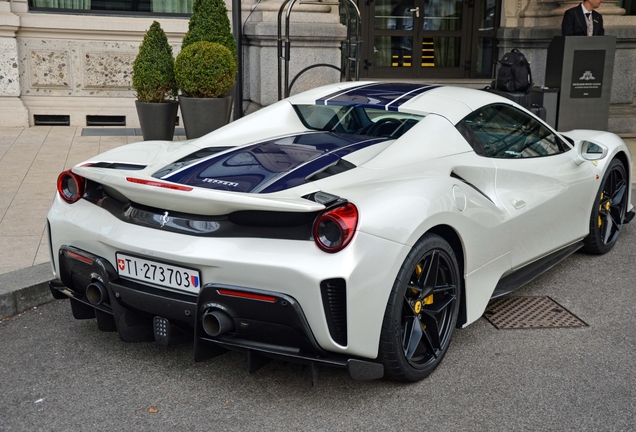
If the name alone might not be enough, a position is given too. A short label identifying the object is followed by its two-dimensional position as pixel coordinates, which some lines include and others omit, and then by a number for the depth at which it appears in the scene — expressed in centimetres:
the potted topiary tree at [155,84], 943
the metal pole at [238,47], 1109
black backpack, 973
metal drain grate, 444
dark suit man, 1081
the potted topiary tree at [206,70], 915
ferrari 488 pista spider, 317
